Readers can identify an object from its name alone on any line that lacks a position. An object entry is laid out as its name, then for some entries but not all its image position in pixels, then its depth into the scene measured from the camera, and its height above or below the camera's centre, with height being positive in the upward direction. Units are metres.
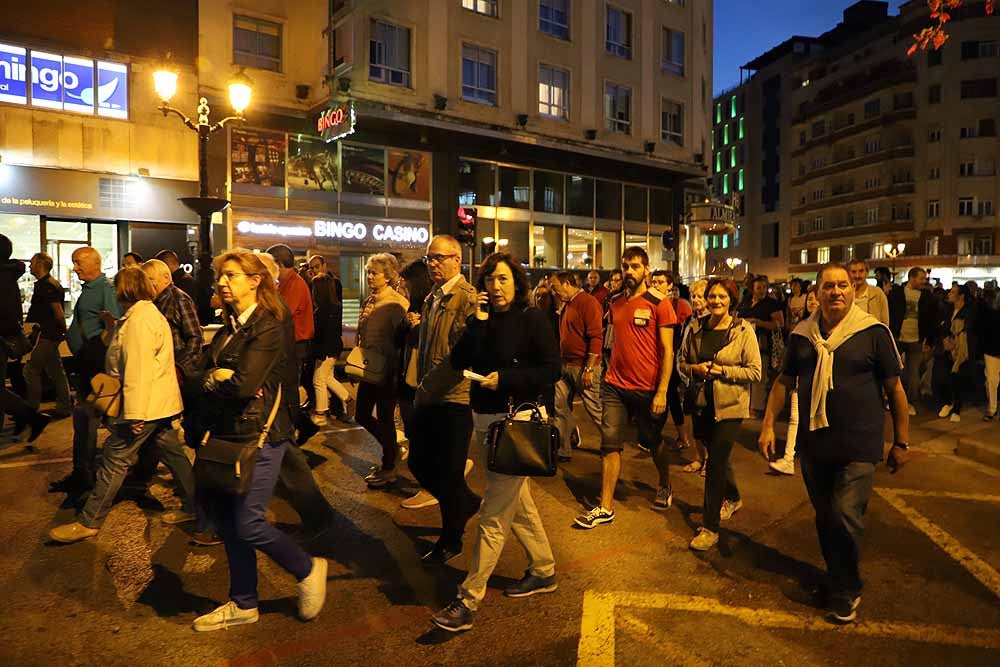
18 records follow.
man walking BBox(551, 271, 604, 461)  6.63 -0.41
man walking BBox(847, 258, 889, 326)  7.61 +0.16
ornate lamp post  12.02 +3.07
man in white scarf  3.88 -0.61
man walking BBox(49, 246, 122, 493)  5.48 -0.27
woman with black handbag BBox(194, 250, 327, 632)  3.48 -0.53
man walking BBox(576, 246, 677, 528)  5.31 -0.44
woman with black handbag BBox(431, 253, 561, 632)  3.69 -0.37
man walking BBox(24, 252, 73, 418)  8.16 -0.17
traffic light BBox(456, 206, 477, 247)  15.84 +1.89
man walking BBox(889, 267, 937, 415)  10.26 -0.17
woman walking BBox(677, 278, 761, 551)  4.91 -0.52
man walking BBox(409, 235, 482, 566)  4.40 -0.63
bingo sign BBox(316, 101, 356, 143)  18.66 +4.99
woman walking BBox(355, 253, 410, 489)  5.97 -0.29
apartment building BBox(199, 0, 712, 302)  19.78 +5.98
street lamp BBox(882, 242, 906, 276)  54.24 +4.99
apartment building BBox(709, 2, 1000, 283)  55.41 +14.11
